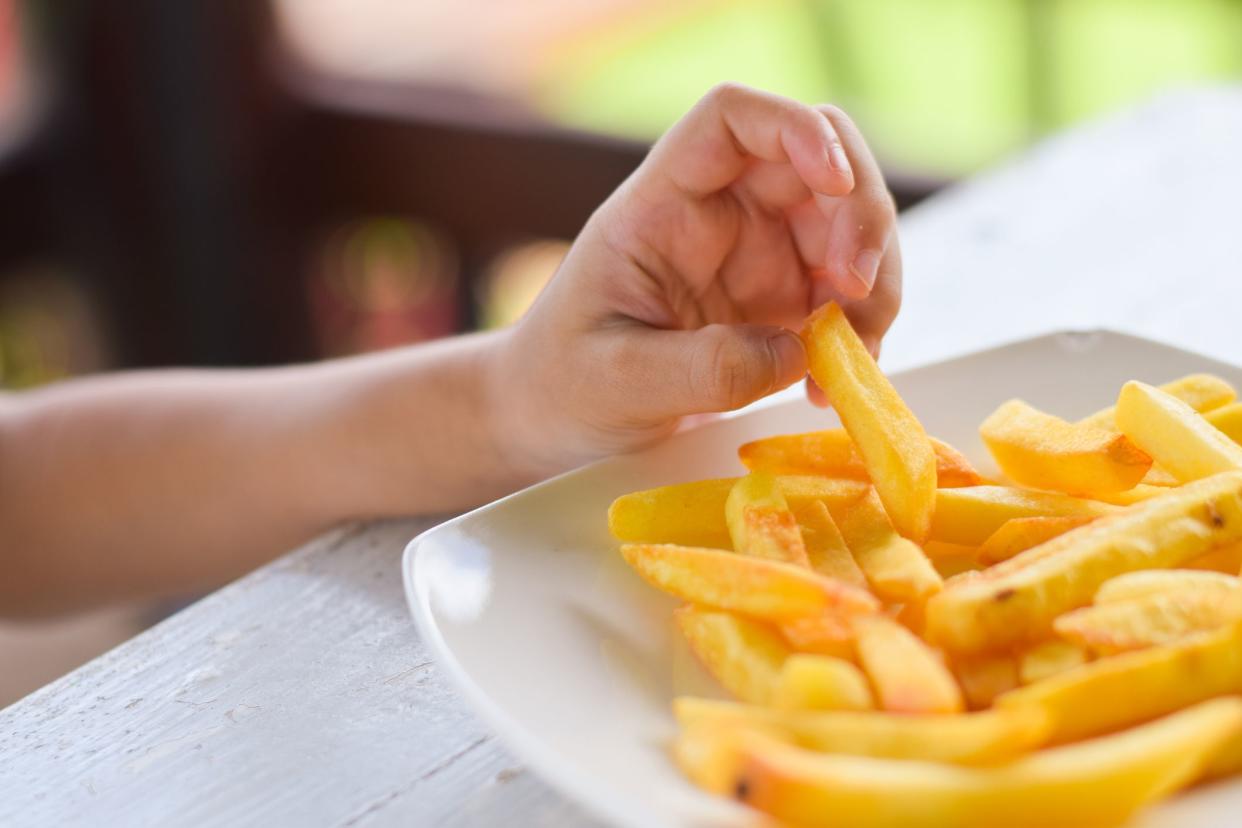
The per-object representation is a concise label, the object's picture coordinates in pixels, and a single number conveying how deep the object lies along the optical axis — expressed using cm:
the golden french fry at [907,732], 50
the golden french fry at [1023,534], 55
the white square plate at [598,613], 50
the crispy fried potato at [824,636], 52
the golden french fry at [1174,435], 55
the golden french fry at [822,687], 51
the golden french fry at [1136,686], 51
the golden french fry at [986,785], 49
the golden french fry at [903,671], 51
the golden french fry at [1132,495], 56
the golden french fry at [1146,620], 51
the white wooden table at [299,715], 54
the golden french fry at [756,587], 52
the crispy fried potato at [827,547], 54
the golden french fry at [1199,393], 58
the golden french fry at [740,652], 52
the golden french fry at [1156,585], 52
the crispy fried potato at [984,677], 52
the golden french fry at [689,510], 56
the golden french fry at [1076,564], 52
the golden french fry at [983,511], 56
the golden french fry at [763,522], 54
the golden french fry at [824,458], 57
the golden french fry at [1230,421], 57
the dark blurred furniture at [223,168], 127
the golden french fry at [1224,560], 54
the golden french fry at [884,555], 53
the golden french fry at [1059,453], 56
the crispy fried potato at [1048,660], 52
